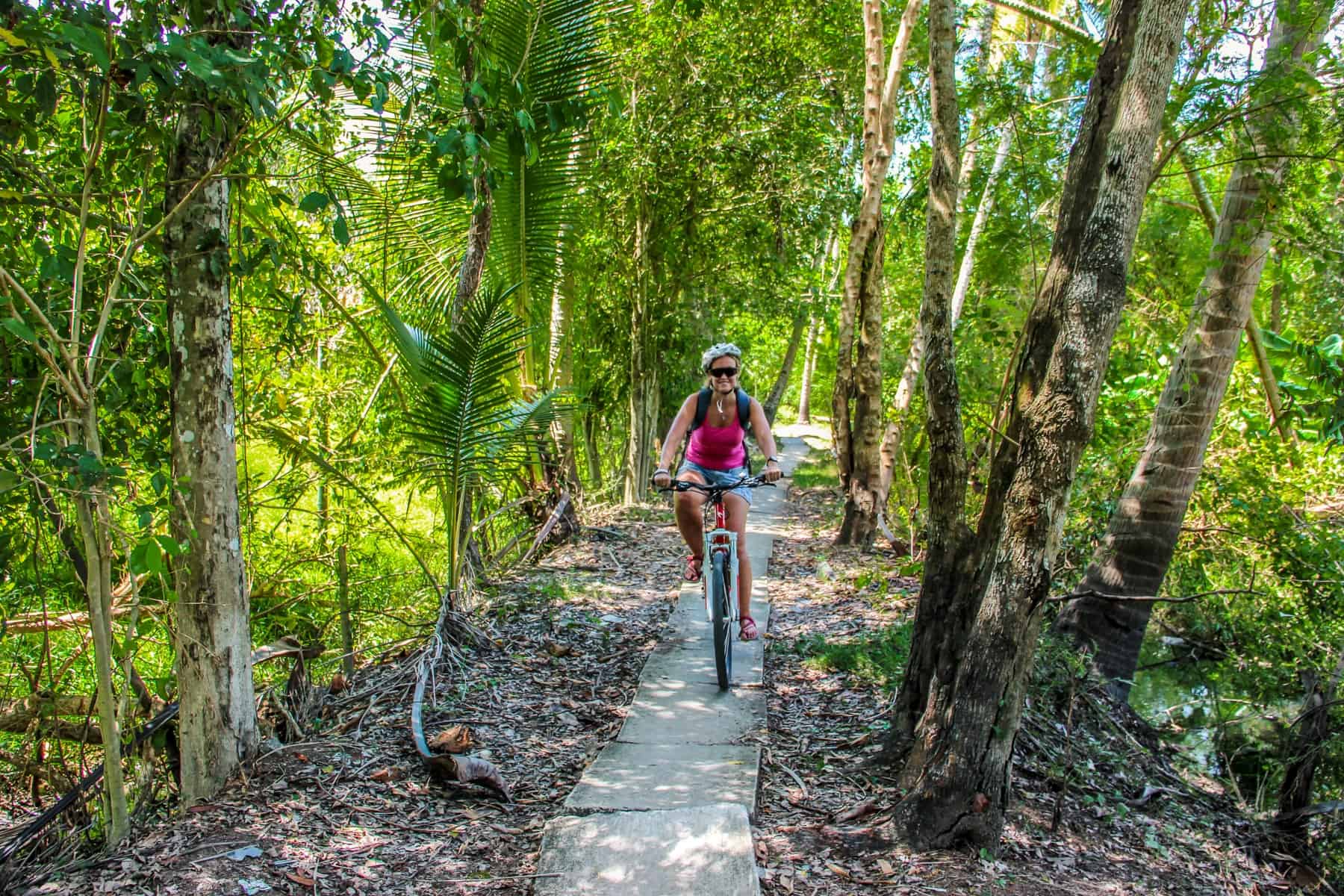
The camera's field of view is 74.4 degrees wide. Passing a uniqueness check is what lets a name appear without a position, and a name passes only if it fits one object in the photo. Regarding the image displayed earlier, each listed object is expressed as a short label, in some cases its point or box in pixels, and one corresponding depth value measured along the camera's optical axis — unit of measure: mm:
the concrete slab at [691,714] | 4734
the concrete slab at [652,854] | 3295
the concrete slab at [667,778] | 3986
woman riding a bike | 5582
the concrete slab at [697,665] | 5605
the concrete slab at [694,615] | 6535
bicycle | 5242
